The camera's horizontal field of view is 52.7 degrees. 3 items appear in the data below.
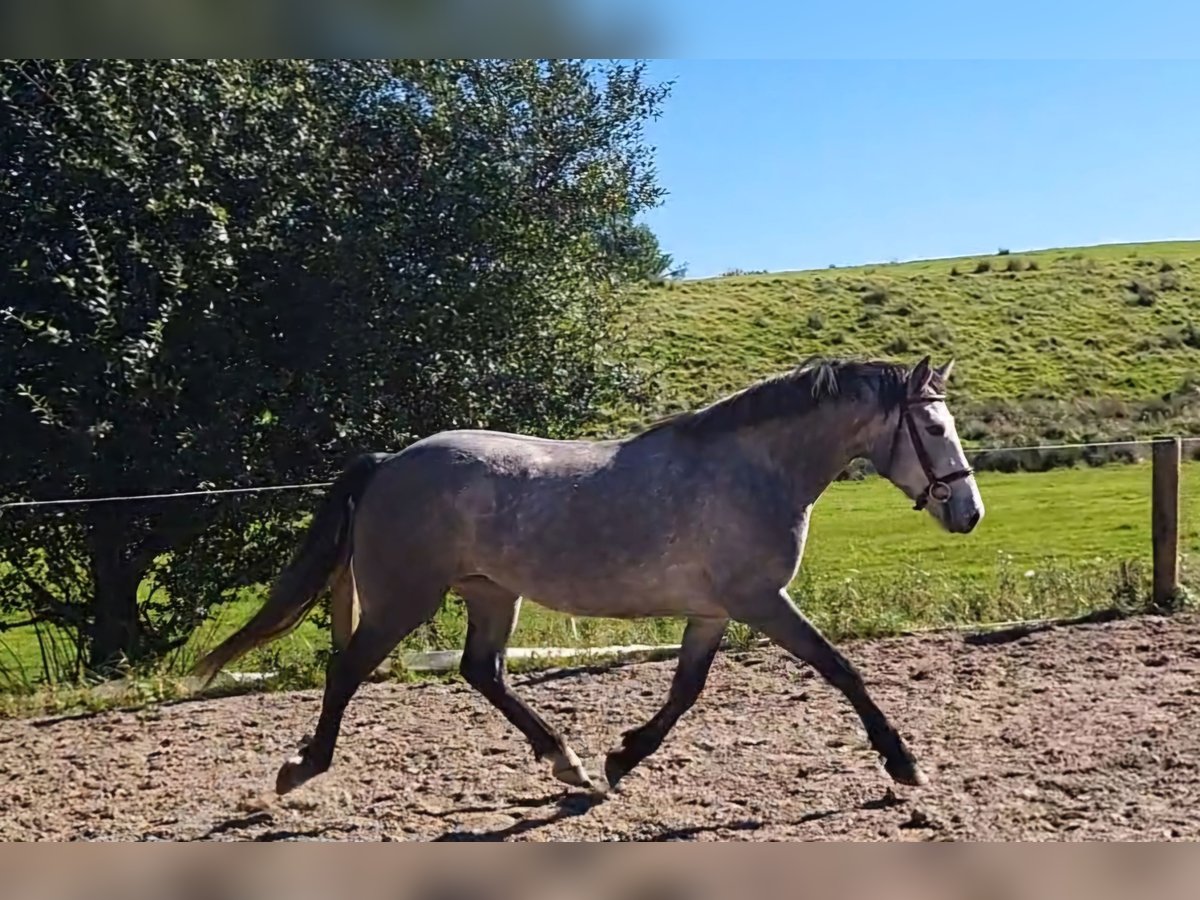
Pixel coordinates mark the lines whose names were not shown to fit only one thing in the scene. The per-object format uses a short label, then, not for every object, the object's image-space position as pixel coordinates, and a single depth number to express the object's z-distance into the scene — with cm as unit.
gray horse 484
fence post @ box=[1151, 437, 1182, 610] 802
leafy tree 836
